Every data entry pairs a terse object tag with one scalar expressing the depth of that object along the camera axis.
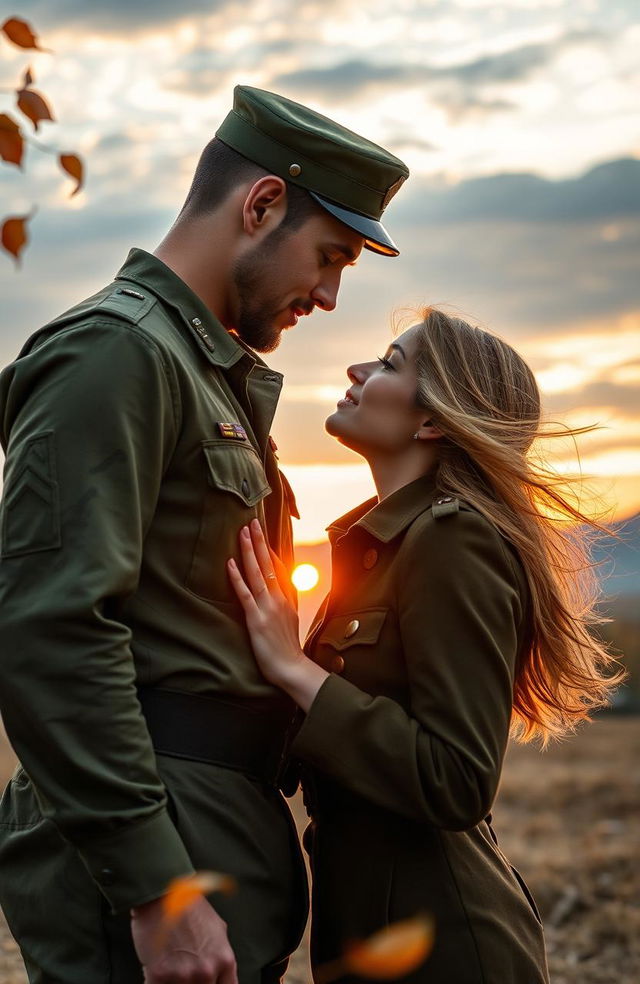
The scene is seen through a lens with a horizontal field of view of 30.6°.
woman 2.30
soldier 1.92
